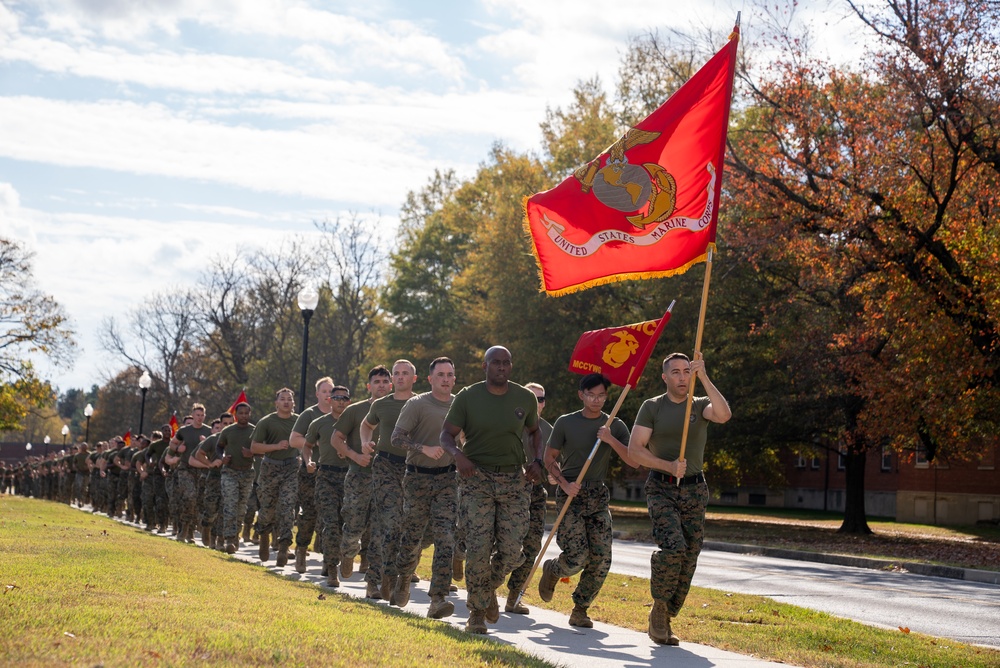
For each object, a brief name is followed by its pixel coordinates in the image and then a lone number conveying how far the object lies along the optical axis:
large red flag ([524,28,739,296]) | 11.38
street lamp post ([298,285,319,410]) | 24.88
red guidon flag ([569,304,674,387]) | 12.15
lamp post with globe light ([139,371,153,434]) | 41.44
